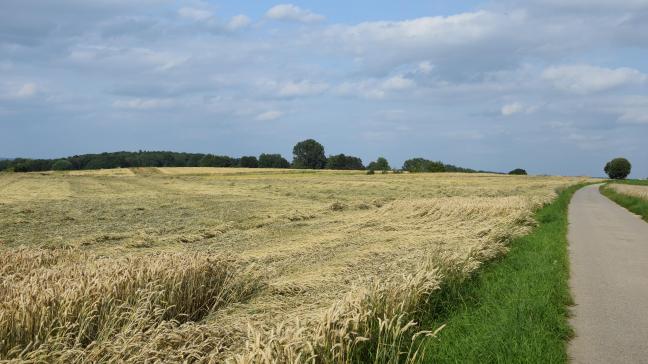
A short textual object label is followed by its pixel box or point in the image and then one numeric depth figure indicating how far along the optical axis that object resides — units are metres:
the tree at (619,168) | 131.12
